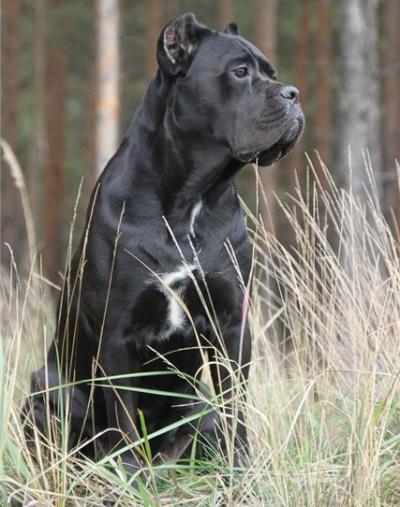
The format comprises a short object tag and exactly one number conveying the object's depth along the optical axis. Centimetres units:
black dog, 336
